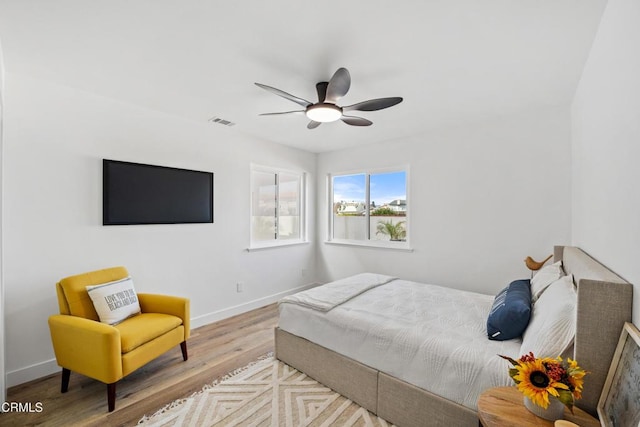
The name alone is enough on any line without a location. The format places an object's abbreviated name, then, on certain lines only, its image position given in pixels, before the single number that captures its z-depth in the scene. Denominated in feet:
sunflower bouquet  3.52
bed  3.95
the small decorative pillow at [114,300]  7.46
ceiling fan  6.42
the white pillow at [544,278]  6.51
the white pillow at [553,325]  4.41
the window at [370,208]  13.89
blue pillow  5.64
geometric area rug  6.20
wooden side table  3.67
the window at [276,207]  13.96
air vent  11.06
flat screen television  9.07
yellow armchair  6.43
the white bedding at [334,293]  7.96
